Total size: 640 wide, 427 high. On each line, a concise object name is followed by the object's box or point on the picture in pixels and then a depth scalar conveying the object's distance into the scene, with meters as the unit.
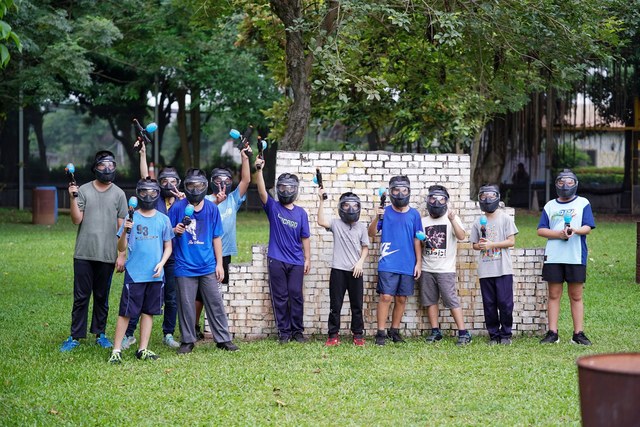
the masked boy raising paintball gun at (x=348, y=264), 10.59
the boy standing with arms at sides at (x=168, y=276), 10.37
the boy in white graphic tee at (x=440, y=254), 10.70
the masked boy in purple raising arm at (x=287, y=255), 10.60
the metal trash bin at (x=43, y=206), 27.56
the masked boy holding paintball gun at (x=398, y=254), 10.62
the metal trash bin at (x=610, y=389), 4.50
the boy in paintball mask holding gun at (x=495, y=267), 10.58
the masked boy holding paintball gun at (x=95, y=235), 10.12
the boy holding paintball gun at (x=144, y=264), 9.48
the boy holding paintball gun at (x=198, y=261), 10.00
